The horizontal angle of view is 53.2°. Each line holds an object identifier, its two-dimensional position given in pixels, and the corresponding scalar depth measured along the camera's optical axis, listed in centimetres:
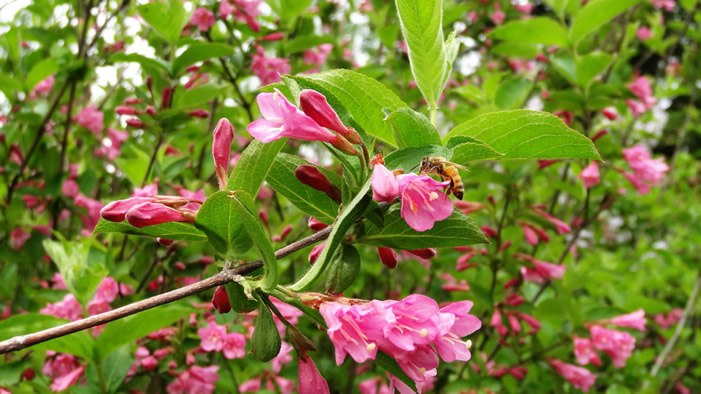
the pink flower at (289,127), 19
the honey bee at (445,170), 19
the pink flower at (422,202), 18
